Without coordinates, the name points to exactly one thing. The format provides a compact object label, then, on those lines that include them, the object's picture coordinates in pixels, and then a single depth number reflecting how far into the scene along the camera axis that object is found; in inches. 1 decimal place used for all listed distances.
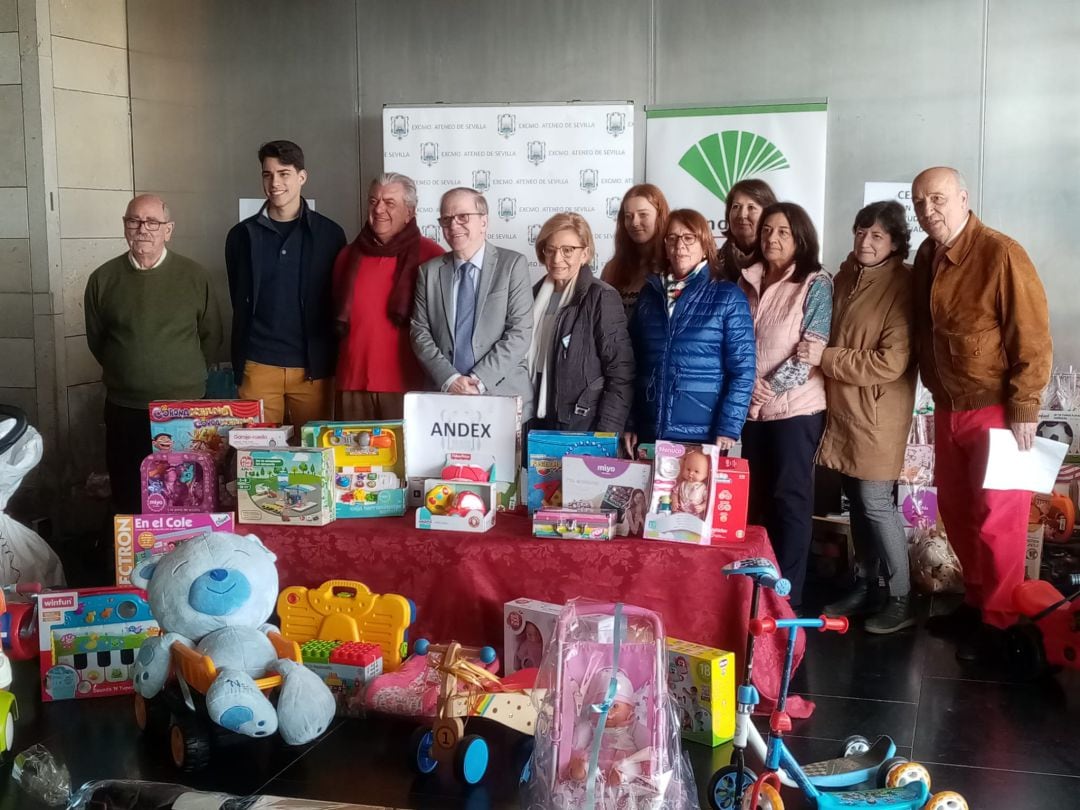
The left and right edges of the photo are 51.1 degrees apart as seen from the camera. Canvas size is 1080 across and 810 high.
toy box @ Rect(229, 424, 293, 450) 133.6
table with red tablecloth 121.1
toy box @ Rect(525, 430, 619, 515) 127.8
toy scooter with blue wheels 92.4
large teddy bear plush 110.0
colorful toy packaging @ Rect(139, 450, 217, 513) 134.1
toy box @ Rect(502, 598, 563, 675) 120.2
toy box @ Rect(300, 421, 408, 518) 134.0
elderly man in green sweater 169.9
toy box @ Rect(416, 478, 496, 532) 127.9
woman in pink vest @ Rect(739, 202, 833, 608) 148.7
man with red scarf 156.9
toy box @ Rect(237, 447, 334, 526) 129.6
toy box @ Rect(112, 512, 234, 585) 129.3
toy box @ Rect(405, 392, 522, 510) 130.3
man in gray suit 146.3
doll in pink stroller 92.3
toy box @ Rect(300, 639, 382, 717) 122.3
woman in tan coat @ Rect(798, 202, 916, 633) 148.6
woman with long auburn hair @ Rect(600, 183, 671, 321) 155.3
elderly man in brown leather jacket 137.3
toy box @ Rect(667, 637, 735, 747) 115.4
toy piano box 128.9
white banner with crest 210.8
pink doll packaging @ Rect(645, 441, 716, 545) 120.1
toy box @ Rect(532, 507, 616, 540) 123.3
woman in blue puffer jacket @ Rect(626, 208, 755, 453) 139.9
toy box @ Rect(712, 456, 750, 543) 121.8
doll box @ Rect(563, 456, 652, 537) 124.3
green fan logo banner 203.0
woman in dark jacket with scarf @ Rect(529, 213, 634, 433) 145.2
